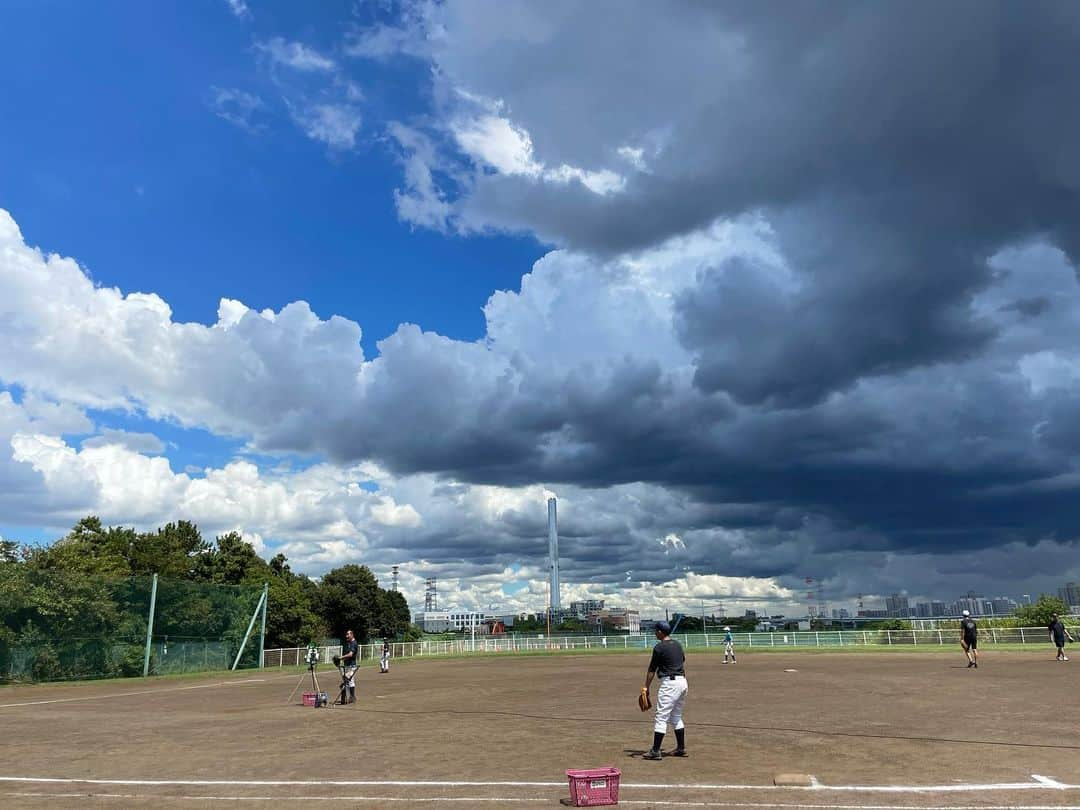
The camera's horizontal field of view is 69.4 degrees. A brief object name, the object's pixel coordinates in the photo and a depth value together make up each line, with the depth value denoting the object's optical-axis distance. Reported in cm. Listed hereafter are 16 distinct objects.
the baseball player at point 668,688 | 1088
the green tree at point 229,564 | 7700
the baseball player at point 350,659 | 2228
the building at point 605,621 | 18350
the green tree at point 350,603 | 9050
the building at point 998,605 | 16431
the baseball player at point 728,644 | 4058
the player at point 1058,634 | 3081
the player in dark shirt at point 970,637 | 2838
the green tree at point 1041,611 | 5691
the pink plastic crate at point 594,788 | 792
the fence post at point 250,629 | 4558
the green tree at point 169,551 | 7056
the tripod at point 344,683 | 2211
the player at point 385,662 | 4084
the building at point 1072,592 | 14940
